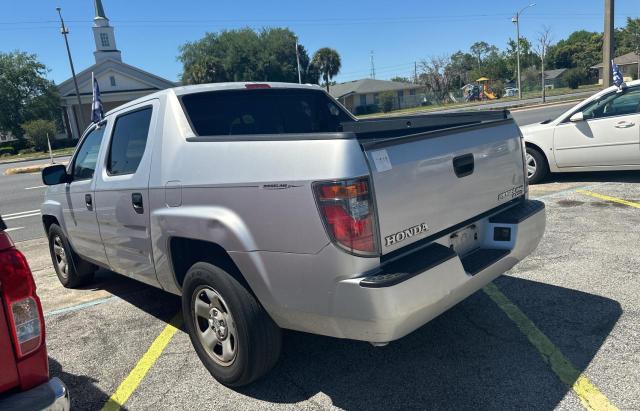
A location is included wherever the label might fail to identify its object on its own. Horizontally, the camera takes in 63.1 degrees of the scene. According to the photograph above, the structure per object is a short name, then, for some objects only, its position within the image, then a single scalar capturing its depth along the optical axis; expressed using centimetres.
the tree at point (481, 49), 10776
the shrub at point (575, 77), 7219
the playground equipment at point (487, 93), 6328
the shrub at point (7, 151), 4725
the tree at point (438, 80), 7450
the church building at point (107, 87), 5453
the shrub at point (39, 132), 4528
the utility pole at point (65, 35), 3859
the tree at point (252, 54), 7719
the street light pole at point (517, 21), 5250
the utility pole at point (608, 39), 1447
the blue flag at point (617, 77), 820
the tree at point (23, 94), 5369
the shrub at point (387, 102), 6900
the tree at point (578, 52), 8381
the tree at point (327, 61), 7438
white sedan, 784
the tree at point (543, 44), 4248
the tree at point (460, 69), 7671
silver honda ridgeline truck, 263
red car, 220
